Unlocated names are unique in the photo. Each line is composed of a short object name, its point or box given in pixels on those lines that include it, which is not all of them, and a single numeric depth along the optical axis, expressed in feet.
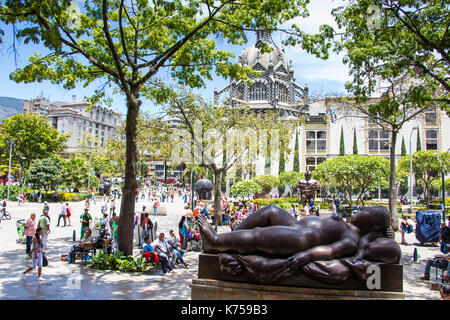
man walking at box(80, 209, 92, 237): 42.70
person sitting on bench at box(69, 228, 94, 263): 31.95
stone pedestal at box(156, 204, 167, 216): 81.46
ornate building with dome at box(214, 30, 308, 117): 212.37
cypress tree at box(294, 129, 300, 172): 175.07
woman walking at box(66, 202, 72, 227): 57.46
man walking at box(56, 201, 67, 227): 56.87
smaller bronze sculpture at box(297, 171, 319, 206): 99.55
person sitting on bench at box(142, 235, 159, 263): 30.94
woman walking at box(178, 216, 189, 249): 40.50
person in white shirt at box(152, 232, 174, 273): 29.89
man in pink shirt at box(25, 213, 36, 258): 33.96
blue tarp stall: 44.80
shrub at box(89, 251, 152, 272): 29.91
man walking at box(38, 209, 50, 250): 35.94
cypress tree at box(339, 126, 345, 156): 169.79
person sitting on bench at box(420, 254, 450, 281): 27.96
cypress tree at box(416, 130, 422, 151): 157.04
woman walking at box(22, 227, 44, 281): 26.14
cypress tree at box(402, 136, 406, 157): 160.75
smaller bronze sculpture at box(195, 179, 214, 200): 90.38
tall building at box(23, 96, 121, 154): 320.70
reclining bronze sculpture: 15.87
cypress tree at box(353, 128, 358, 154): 168.87
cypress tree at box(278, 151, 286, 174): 174.01
